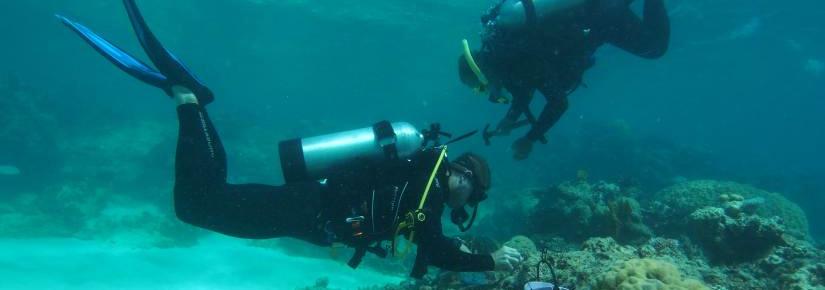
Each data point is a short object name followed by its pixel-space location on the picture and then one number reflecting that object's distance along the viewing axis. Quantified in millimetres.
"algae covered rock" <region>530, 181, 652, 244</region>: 8469
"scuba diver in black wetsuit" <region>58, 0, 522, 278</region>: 3941
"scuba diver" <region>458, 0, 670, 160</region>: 5406
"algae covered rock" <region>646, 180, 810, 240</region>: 8219
